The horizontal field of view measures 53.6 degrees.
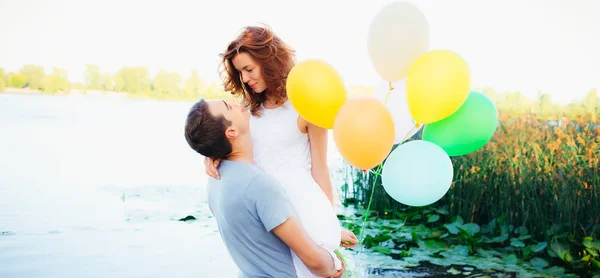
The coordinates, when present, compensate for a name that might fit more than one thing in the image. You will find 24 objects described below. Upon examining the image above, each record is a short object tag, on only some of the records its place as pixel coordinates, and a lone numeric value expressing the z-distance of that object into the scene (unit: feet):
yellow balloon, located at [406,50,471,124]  6.10
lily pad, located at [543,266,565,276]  11.93
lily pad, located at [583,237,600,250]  11.68
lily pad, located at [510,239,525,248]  12.72
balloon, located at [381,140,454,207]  6.60
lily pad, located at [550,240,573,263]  11.95
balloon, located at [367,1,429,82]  6.48
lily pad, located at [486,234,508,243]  13.11
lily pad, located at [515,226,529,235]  13.07
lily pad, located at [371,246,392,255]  13.67
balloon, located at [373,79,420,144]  7.03
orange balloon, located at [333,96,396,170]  5.68
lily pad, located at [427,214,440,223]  14.78
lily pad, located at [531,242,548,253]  12.38
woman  6.41
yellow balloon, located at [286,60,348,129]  5.88
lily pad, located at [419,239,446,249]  13.85
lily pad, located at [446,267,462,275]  12.16
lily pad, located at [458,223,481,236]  13.64
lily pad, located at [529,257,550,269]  12.33
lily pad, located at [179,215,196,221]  18.66
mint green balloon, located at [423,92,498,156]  6.66
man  5.18
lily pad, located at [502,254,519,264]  12.48
